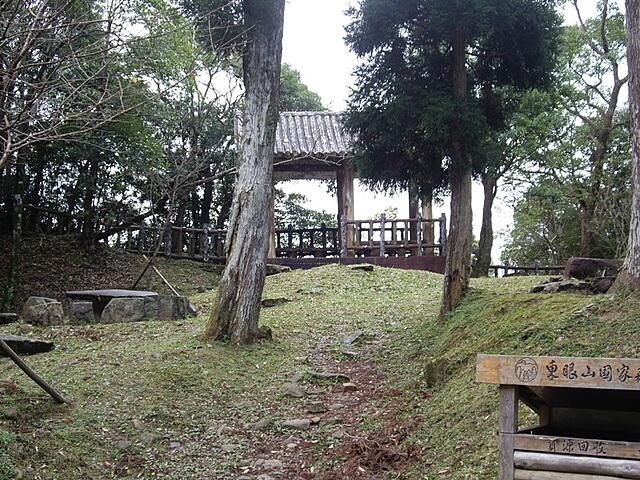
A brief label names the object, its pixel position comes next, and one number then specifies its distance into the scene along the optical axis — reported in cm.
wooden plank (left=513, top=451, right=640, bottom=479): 308
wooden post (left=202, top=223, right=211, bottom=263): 2108
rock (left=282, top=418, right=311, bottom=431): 681
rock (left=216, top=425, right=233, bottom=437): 671
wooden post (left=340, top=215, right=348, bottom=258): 1962
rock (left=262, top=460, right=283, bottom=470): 582
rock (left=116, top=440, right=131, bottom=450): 600
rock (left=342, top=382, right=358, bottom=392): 804
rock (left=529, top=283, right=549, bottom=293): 914
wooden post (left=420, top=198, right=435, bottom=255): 1992
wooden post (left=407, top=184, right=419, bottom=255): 2005
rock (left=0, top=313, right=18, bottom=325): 1159
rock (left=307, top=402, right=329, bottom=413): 730
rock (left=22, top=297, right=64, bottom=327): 1141
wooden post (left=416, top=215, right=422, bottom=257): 1958
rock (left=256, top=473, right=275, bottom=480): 559
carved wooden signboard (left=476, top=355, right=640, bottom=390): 302
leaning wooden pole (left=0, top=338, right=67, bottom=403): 568
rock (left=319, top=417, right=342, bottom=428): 688
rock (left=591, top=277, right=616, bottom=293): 844
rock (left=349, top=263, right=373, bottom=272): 1719
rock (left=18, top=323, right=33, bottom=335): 1055
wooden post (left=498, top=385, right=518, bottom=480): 334
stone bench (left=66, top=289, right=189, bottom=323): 1173
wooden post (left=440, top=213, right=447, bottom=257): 1961
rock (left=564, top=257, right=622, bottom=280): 910
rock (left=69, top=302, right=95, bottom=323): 1215
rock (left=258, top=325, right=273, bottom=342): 998
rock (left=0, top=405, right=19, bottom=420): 584
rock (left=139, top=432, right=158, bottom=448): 622
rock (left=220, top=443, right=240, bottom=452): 632
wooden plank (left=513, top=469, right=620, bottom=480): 315
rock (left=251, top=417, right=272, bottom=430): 687
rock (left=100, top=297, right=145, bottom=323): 1170
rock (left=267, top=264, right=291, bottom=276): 1841
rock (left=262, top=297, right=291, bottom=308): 1373
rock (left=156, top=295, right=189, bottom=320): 1192
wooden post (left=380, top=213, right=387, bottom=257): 1969
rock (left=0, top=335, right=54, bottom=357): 880
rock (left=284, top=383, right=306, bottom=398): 782
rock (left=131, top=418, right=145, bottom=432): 642
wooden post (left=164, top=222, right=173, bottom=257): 2068
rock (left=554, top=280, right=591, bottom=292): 876
